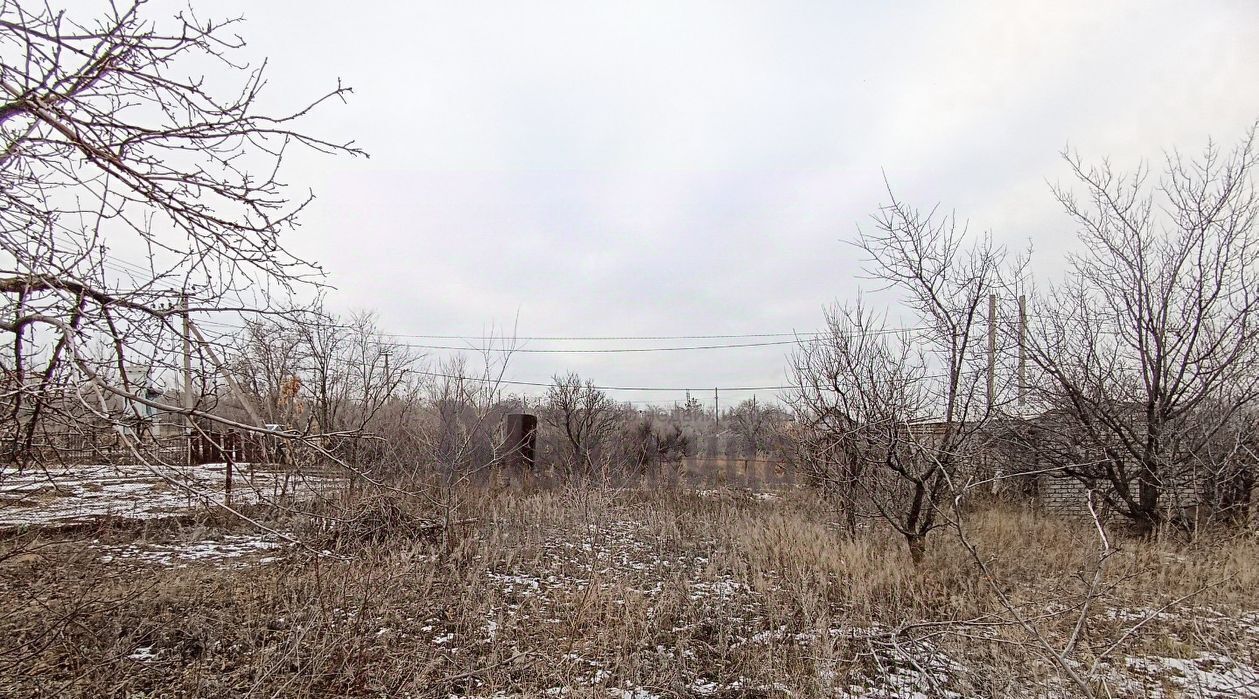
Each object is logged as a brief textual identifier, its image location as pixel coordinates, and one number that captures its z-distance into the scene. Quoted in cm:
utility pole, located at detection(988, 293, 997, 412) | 659
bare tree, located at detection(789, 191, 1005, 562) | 586
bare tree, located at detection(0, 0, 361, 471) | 203
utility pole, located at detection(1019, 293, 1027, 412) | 777
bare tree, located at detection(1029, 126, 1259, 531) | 729
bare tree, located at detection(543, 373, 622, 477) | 1469
